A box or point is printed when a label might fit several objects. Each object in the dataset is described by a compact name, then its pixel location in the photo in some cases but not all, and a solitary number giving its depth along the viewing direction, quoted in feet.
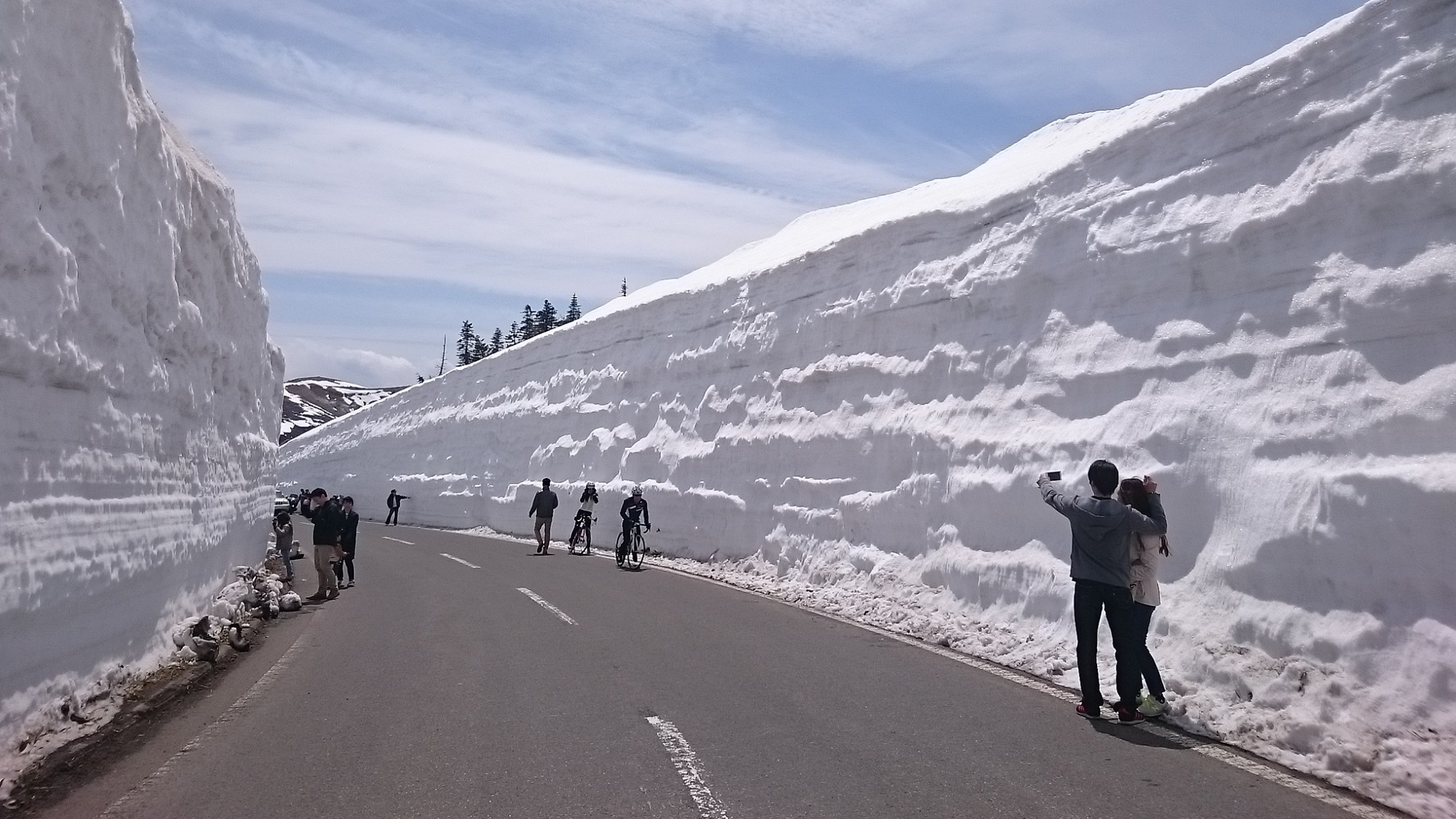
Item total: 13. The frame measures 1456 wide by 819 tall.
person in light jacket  22.74
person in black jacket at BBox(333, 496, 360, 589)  49.47
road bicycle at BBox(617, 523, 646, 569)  62.95
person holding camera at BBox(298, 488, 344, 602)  45.91
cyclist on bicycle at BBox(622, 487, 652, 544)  63.10
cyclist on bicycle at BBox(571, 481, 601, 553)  74.84
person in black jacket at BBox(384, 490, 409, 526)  129.18
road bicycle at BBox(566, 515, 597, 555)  75.05
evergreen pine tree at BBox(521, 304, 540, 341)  327.88
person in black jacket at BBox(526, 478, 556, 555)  75.87
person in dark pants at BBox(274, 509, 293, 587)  53.47
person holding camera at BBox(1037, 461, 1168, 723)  22.74
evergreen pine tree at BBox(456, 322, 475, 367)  366.84
